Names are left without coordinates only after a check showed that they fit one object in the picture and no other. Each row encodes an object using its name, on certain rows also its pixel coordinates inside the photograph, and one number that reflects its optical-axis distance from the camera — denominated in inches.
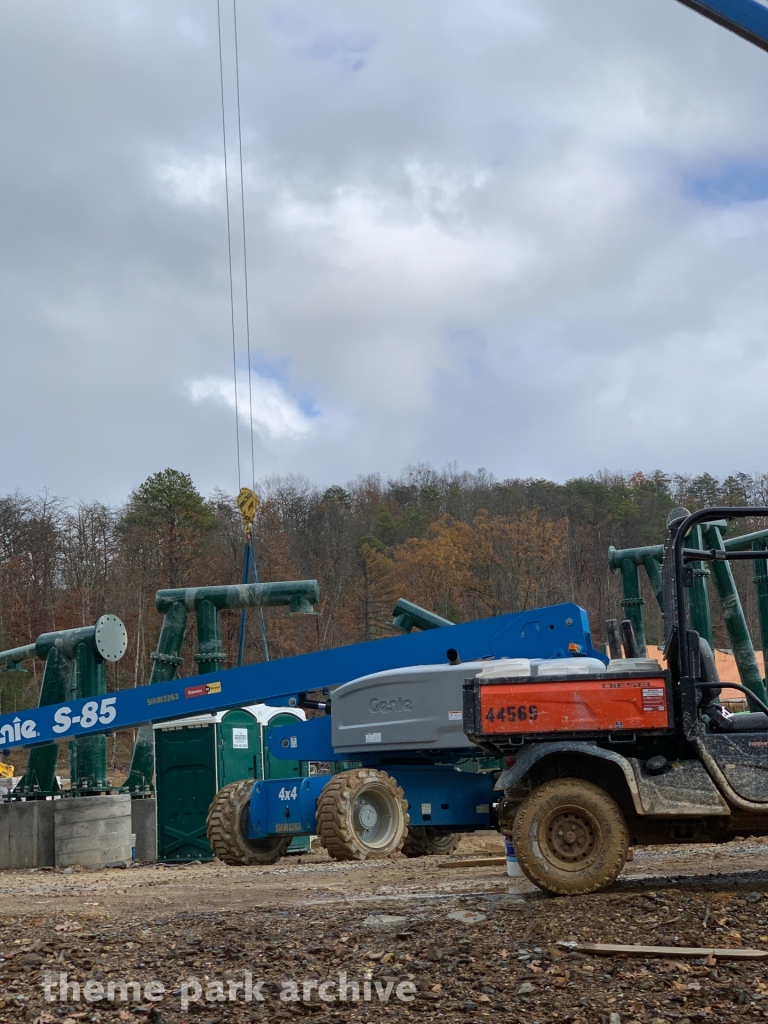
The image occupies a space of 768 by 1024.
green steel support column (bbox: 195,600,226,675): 664.4
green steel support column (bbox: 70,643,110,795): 663.1
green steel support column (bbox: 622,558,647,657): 759.1
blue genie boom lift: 455.8
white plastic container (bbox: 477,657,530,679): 322.9
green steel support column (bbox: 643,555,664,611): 715.9
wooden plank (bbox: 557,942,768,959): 224.1
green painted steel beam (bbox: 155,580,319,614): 634.2
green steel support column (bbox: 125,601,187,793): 676.7
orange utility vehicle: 298.8
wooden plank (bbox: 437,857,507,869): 438.6
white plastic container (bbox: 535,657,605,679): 317.4
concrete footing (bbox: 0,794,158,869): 640.4
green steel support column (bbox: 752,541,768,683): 780.6
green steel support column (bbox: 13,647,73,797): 684.1
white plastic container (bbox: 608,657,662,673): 314.0
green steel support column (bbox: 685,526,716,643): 742.5
